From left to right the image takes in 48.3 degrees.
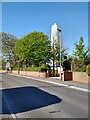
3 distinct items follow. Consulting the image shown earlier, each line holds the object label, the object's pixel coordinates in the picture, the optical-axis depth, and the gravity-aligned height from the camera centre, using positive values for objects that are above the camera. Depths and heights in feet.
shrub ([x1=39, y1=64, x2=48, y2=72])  59.49 -2.51
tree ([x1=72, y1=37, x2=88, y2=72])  54.49 +5.70
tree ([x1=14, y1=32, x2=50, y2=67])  69.48 +11.13
